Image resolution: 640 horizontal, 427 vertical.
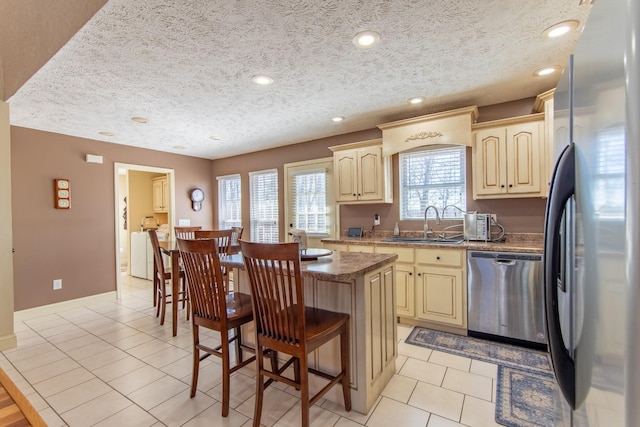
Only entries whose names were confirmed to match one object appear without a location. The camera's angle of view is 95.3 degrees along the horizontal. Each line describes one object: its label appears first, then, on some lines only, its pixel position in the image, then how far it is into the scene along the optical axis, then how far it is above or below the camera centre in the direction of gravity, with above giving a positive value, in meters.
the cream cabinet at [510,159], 2.90 +0.53
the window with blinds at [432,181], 3.61 +0.38
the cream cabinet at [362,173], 3.83 +0.53
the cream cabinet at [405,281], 3.25 -0.79
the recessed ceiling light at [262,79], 2.58 +1.22
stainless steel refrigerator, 0.47 -0.05
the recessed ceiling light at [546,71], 2.55 +1.24
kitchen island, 1.87 -0.67
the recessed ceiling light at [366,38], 1.99 +1.22
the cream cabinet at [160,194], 6.12 +0.46
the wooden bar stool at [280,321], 1.56 -0.64
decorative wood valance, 3.20 +0.94
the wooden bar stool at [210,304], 1.87 -0.60
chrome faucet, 3.65 -0.14
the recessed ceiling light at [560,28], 1.94 +1.24
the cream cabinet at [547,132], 2.72 +0.73
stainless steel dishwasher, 2.65 -0.83
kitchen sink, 3.37 -0.36
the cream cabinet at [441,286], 2.98 -0.80
